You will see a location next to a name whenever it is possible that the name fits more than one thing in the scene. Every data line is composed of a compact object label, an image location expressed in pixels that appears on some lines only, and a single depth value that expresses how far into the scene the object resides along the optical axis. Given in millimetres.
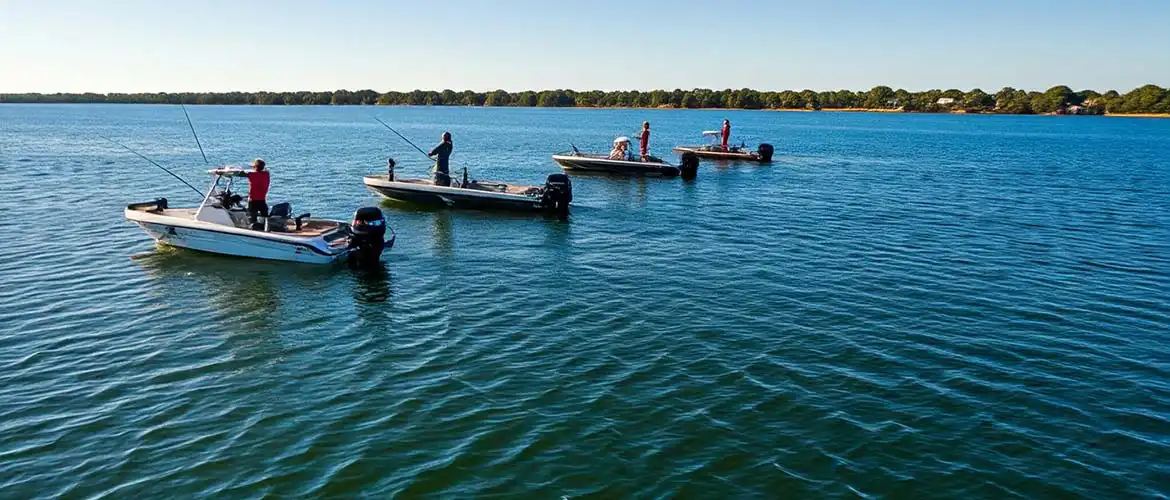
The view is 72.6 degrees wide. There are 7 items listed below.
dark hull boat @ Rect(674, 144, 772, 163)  49500
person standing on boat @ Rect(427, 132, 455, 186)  27072
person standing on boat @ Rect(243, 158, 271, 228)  18203
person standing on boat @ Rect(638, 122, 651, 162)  39744
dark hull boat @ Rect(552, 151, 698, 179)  39250
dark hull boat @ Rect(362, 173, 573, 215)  26581
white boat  18219
